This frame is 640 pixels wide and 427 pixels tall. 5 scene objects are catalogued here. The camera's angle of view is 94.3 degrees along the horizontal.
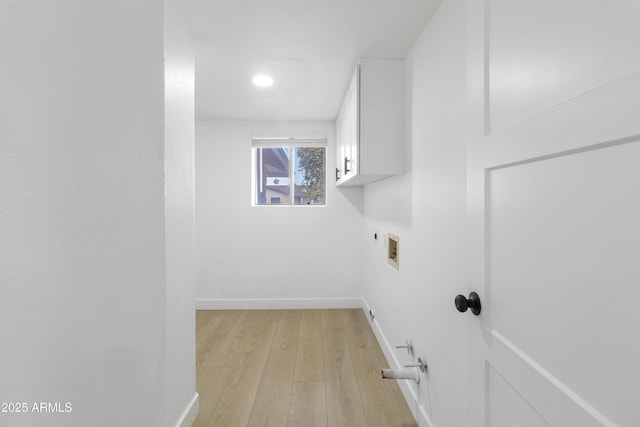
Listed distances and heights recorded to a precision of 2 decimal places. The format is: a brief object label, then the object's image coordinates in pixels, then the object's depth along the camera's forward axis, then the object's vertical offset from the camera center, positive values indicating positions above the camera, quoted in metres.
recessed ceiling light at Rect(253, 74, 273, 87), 2.32 +1.06
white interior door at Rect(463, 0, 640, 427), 0.47 -0.01
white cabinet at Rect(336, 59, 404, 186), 2.00 +0.64
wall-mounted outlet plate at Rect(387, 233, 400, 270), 2.14 -0.30
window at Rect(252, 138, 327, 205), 3.72 +0.44
